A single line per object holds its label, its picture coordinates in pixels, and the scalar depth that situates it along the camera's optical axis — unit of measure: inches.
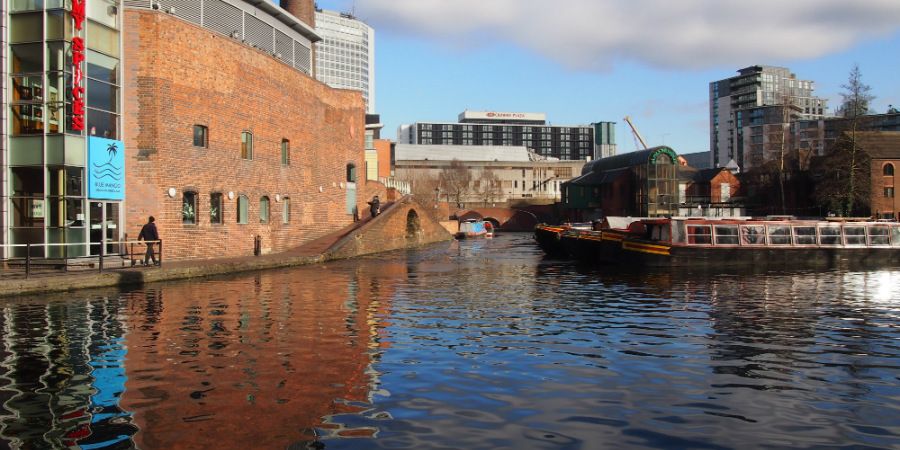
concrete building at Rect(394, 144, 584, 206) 4867.1
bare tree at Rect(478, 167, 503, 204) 4515.3
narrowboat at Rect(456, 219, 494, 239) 2677.2
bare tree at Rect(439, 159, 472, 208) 4332.9
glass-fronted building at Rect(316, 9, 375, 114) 6736.7
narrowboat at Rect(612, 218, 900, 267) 1117.7
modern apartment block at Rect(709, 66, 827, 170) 6505.9
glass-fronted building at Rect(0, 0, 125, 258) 827.4
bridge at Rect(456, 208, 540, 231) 3750.0
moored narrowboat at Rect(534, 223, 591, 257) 1458.0
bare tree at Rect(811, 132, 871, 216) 2245.3
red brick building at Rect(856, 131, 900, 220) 2327.8
